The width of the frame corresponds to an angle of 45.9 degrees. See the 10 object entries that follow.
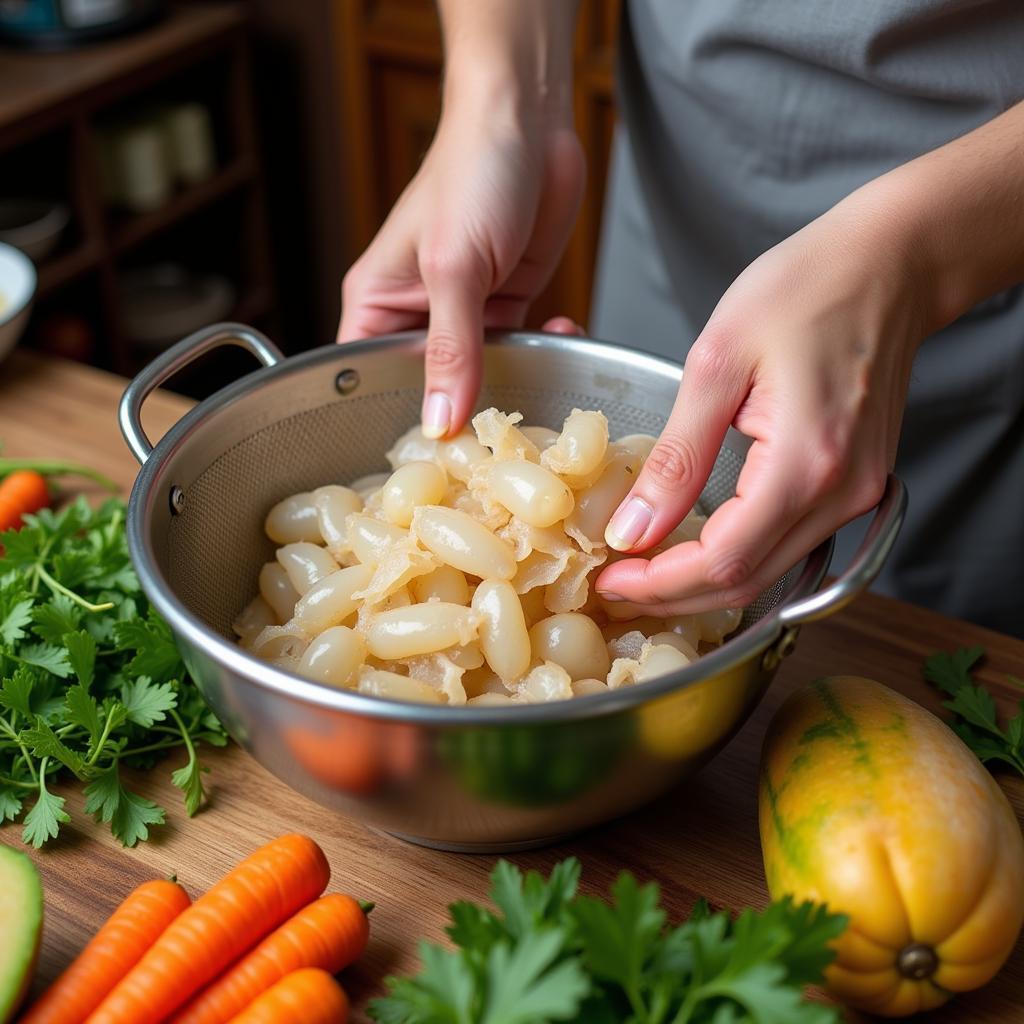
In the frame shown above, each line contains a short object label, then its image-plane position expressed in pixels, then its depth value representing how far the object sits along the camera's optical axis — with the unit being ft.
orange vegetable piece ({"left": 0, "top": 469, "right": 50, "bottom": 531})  4.10
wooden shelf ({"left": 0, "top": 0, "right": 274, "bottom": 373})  7.66
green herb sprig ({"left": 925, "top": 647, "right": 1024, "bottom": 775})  3.14
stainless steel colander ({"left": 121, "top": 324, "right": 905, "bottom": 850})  2.40
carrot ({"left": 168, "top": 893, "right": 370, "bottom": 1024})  2.58
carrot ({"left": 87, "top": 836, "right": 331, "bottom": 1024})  2.48
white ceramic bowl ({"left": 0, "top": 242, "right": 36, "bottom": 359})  4.91
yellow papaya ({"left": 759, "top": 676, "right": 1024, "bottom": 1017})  2.38
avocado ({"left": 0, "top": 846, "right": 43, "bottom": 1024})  2.42
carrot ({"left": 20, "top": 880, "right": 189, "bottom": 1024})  2.53
